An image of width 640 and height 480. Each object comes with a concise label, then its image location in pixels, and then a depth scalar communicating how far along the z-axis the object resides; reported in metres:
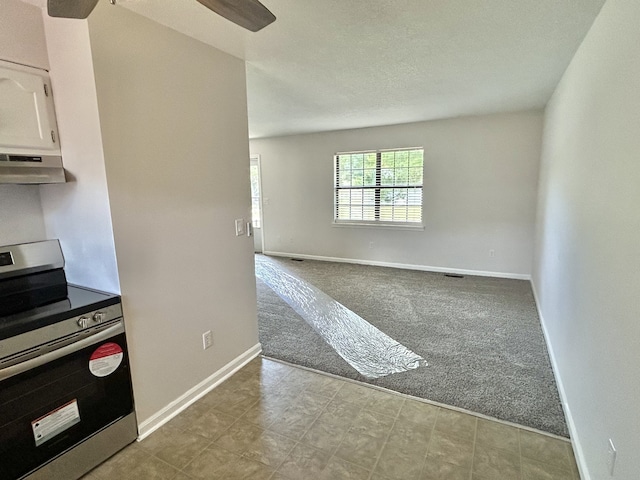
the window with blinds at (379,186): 5.54
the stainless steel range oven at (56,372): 1.46
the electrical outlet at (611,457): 1.28
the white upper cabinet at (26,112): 1.61
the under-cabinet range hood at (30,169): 1.60
